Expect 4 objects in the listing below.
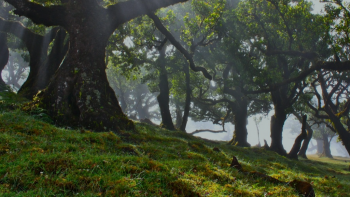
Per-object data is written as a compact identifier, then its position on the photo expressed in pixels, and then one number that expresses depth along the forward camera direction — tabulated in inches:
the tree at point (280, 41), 616.7
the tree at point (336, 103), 718.5
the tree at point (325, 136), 1608.5
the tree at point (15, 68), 1693.9
